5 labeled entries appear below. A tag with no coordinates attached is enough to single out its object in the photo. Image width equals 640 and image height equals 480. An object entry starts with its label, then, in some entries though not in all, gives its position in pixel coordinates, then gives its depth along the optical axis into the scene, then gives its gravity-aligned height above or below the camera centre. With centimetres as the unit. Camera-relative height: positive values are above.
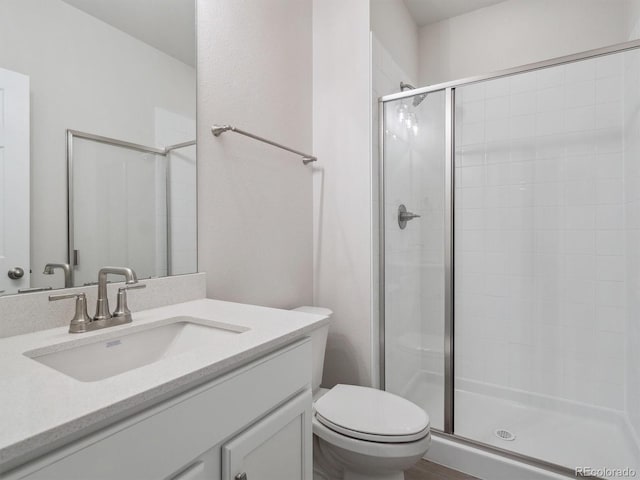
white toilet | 121 -68
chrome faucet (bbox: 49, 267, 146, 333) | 88 -18
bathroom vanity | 49 -28
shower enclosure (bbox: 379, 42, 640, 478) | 180 -10
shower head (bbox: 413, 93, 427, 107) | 185 +75
